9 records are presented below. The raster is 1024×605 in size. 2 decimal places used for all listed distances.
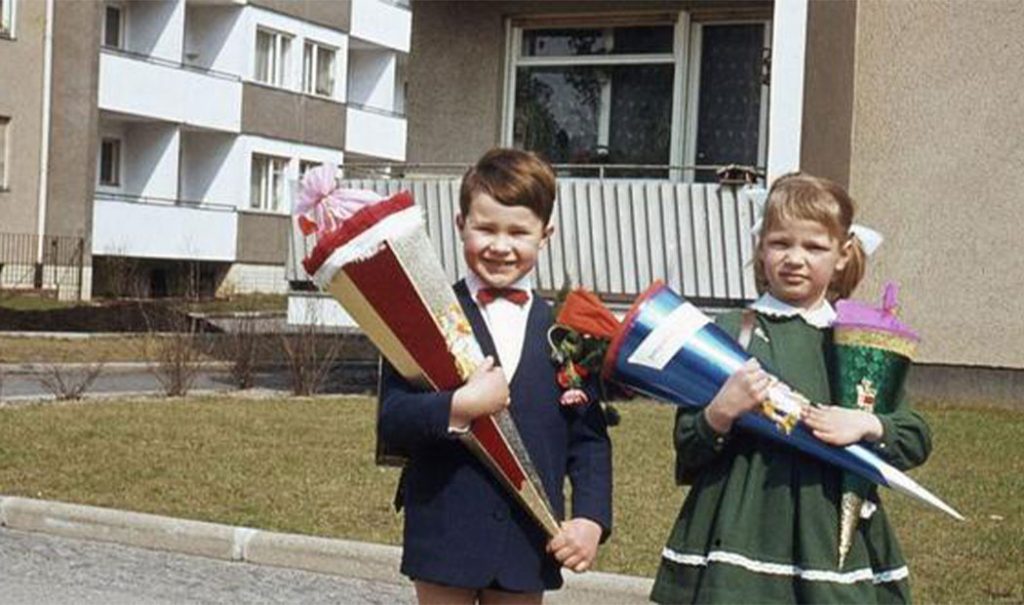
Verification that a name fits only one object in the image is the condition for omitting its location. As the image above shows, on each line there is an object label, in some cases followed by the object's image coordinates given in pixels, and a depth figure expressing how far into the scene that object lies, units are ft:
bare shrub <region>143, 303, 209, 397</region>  56.70
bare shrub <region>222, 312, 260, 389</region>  61.87
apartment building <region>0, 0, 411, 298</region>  122.11
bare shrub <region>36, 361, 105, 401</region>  53.72
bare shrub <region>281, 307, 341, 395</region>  58.90
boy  13.25
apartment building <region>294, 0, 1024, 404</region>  54.08
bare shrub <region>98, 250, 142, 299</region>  123.95
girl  13.07
